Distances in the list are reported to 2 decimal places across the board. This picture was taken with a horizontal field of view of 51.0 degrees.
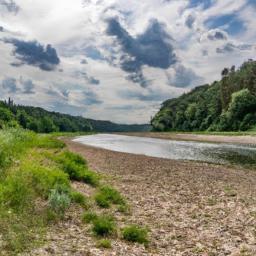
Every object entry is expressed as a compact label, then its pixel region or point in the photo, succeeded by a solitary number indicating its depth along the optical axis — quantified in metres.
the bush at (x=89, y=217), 10.04
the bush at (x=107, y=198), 12.08
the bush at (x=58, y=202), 10.10
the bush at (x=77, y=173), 15.80
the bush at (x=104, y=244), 8.32
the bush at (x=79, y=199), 11.51
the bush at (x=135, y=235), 8.95
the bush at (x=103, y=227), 9.17
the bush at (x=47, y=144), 30.16
